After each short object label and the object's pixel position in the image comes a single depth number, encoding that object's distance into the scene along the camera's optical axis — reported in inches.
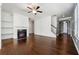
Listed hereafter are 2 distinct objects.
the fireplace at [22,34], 94.1
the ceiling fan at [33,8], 57.3
